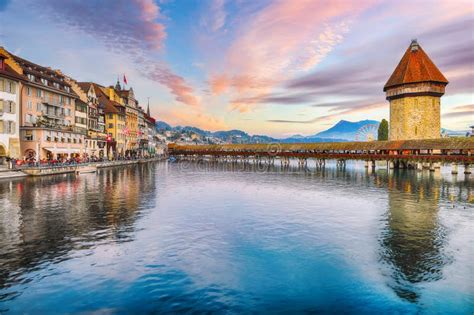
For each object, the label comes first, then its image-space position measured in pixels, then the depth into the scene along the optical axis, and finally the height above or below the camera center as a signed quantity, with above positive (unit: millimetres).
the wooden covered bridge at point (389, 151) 59625 +289
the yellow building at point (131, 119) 101938 +9909
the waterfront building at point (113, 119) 88000 +8596
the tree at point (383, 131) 109469 +6668
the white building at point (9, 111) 44062 +5258
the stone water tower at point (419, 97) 74688 +11862
